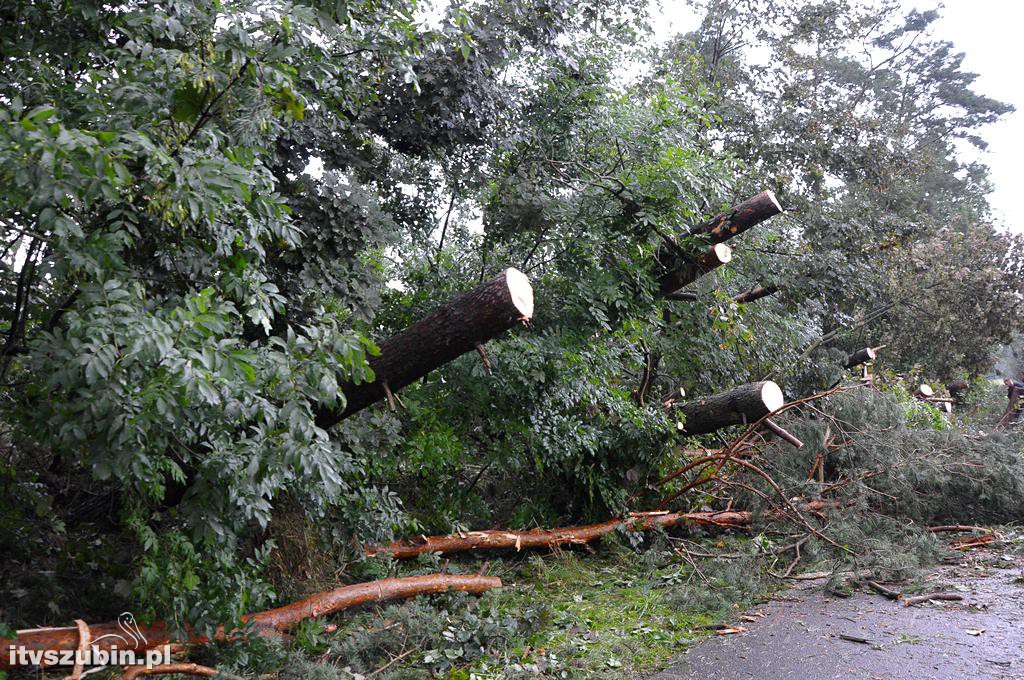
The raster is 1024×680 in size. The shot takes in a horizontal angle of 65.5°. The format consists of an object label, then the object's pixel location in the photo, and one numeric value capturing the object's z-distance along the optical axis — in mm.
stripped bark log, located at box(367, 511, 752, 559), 5660
